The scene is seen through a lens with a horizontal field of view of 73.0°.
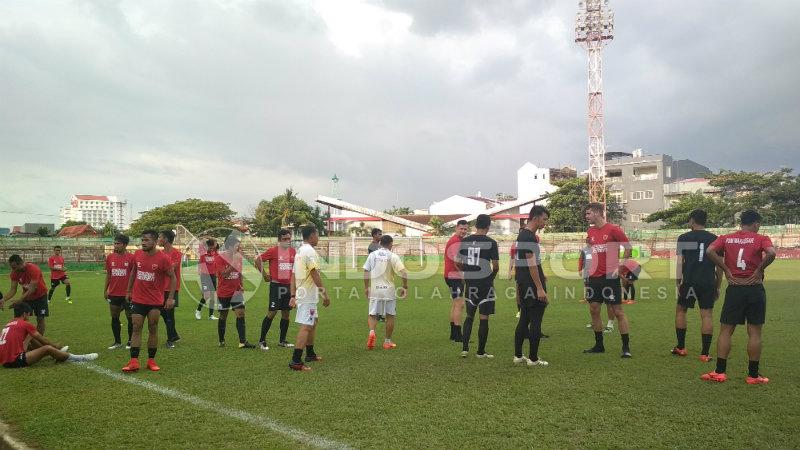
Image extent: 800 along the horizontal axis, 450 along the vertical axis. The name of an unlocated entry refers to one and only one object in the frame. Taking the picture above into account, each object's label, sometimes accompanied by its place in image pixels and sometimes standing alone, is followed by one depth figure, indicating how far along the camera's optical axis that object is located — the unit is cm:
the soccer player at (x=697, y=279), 802
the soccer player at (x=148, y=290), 772
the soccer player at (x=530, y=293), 766
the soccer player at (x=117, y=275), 941
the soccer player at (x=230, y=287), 973
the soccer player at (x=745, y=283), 647
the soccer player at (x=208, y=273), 1152
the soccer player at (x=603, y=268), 838
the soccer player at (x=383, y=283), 955
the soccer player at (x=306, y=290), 777
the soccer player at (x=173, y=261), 1005
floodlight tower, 5694
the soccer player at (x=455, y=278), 995
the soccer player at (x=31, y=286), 979
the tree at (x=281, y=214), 6850
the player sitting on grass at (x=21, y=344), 793
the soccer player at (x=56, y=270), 1861
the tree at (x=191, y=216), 7362
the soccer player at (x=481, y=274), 829
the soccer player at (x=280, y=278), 945
